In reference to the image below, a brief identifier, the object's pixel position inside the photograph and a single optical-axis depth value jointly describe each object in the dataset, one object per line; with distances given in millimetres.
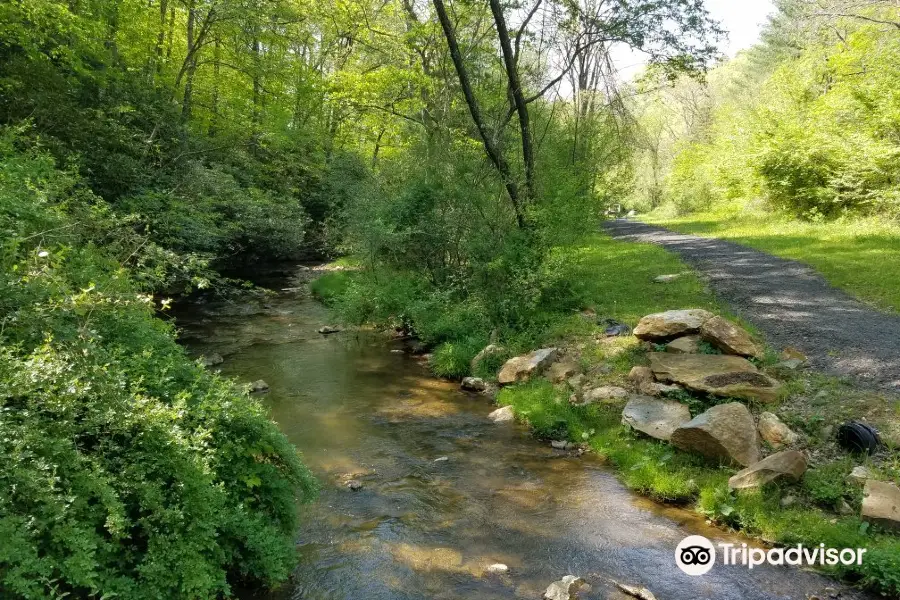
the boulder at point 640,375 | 8531
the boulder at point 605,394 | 8461
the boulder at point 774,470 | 5891
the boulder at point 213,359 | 11219
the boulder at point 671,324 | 8914
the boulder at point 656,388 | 8001
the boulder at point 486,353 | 11031
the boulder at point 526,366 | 9828
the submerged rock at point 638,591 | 4664
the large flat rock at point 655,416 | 7371
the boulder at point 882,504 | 5094
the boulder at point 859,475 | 5684
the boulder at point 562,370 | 9484
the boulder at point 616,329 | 10234
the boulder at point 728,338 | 8281
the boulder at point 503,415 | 8906
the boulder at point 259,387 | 9865
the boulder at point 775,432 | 6551
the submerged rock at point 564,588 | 4641
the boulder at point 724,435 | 6430
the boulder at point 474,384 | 10336
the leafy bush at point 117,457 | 3203
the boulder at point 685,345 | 8625
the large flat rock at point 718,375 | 7391
